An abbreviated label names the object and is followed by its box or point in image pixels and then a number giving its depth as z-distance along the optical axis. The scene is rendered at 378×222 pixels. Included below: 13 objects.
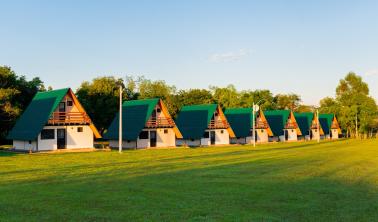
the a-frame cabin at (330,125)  96.70
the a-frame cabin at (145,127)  48.75
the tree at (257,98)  105.38
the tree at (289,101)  146.90
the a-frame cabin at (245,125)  66.12
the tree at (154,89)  92.83
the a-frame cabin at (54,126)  41.31
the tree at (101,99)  63.56
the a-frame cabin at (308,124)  86.19
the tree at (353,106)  101.38
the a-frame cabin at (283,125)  75.39
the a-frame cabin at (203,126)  57.16
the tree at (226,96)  104.50
